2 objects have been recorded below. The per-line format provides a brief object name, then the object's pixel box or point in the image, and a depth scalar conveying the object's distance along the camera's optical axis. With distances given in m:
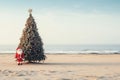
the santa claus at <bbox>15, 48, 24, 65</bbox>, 23.45
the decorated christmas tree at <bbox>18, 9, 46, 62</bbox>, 24.12
